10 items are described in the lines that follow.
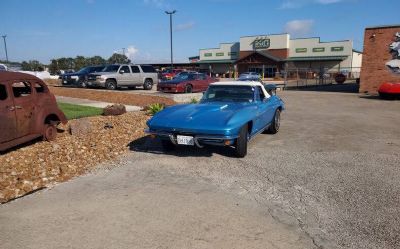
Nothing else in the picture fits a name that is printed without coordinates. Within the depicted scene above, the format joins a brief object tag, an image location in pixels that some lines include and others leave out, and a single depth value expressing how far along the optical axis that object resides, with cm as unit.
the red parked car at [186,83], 1833
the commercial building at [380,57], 2108
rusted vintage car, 615
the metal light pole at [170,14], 4019
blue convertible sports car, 562
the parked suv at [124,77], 2030
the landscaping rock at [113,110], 1033
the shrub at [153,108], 1034
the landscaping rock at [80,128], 790
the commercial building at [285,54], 5562
